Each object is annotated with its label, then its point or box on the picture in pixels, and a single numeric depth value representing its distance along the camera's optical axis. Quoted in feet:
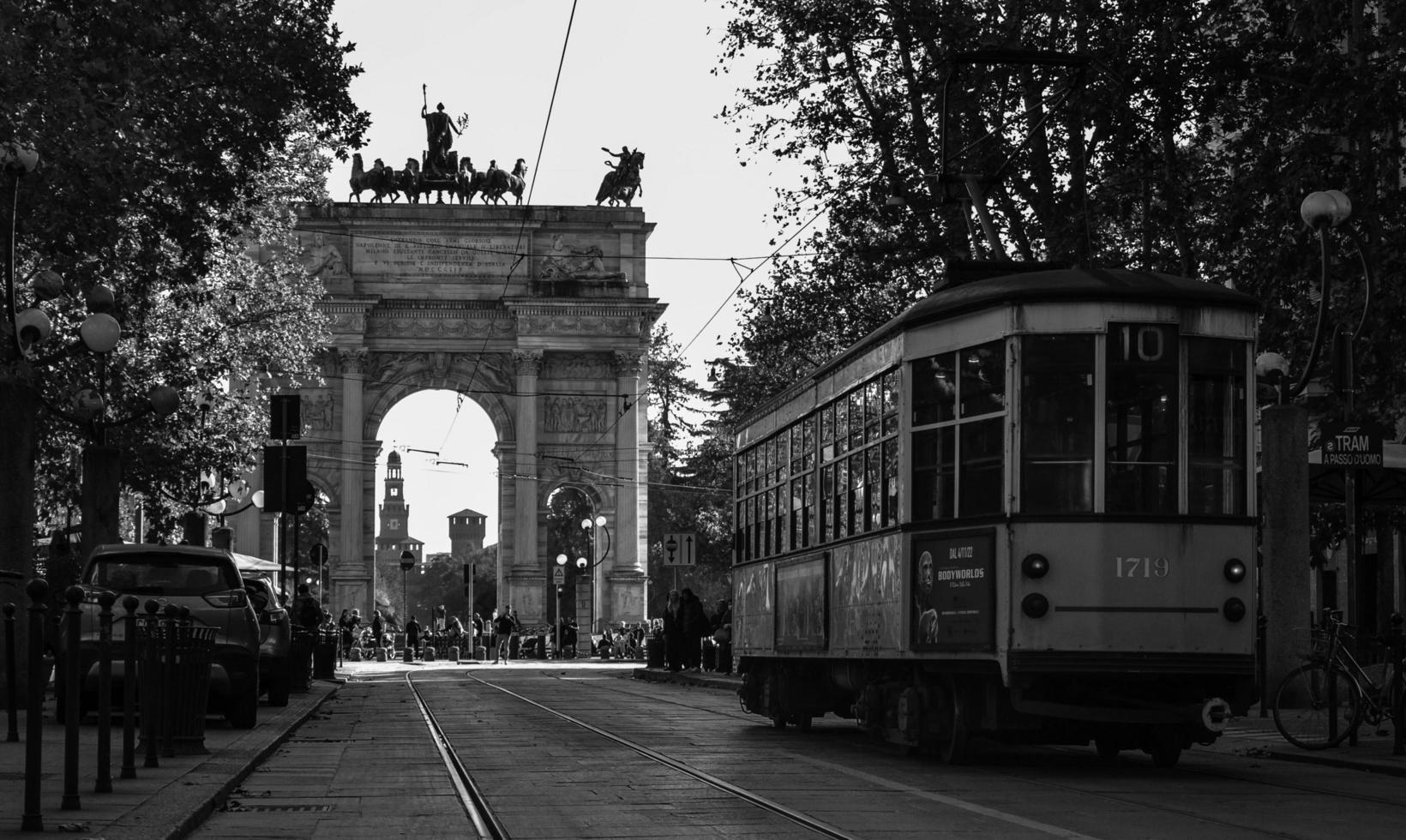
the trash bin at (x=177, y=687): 43.86
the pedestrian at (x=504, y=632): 200.23
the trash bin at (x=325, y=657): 120.67
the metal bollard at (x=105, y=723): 36.70
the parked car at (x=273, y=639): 74.79
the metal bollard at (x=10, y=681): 53.82
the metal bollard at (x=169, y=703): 45.83
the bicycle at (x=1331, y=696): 52.42
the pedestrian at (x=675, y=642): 140.97
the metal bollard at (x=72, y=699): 32.89
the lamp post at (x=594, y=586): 232.32
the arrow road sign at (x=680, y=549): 135.55
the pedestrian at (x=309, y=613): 107.65
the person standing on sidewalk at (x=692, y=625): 139.48
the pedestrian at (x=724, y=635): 128.57
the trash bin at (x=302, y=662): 98.02
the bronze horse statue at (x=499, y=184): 231.30
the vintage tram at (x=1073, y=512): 45.62
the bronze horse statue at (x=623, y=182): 237.04
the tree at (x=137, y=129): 66.69
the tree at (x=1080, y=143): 68.59
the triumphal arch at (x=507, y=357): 229.45
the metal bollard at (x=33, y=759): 31.27
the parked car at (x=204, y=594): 60.44
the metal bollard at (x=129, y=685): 37.91
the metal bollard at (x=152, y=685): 42.34
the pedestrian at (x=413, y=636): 211.41
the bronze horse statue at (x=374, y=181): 230.68
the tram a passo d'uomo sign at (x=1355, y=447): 57.88
